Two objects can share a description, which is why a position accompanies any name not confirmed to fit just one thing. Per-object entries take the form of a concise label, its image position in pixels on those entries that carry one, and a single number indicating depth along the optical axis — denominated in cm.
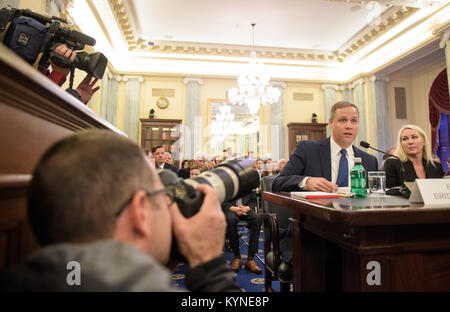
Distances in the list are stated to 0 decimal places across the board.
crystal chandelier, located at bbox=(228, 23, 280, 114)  599
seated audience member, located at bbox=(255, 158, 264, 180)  539
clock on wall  712
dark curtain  623
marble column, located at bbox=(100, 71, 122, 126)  618
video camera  98
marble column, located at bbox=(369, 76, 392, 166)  673
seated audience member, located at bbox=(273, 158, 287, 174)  531
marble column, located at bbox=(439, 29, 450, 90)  479
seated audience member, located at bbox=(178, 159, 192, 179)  463
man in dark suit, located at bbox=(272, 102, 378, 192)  193
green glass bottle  139
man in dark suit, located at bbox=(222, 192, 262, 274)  272
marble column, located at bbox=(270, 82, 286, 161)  724
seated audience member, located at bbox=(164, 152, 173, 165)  449
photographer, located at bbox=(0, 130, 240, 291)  34
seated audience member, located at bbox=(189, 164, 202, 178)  369
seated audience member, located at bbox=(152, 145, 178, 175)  432
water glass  145
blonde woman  232
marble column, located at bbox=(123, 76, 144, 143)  689
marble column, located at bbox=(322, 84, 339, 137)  746
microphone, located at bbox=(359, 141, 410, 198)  132
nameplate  101
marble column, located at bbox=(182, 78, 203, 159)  703
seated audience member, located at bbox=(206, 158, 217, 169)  610
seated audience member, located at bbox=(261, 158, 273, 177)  684
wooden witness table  84
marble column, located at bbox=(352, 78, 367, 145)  698
